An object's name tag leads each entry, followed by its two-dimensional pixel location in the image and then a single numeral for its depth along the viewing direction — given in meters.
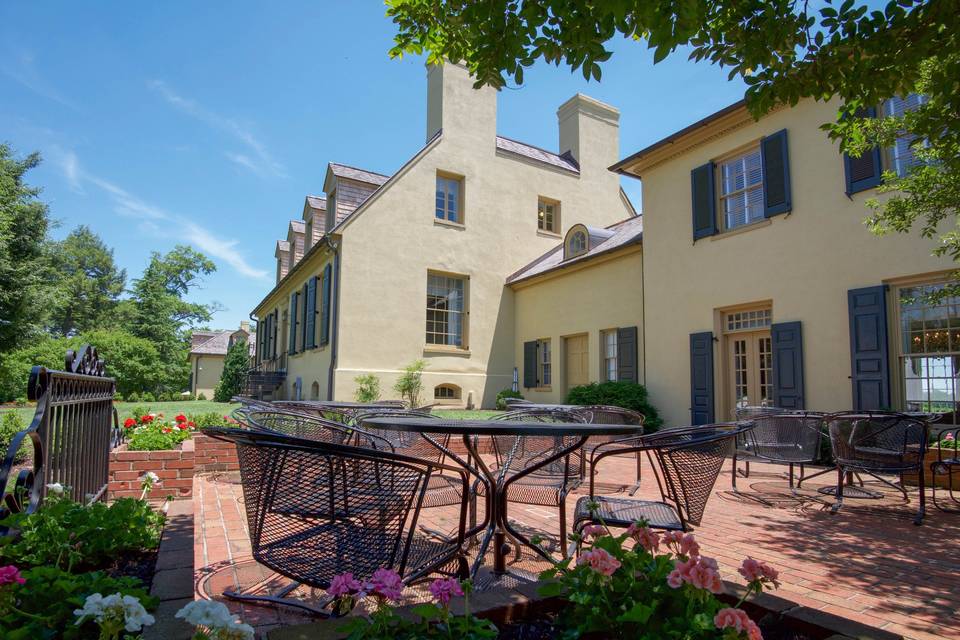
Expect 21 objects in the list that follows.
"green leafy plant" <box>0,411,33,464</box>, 6.63
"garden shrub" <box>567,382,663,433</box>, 10.34
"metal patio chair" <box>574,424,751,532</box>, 2.43
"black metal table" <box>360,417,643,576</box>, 2.44
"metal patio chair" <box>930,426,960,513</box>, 4.73
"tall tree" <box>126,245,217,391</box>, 38.22
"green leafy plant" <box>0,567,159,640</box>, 1.31
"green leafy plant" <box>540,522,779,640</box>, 1.17
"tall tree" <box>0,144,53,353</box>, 17.06
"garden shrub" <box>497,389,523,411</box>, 14.91
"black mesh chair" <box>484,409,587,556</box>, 3.25
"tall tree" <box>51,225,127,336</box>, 40.91
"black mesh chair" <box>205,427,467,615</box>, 1.77
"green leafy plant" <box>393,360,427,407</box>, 14.31
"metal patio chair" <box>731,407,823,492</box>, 5.12
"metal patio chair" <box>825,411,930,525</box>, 4.40
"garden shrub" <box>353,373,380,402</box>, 13.74
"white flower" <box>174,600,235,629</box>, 1.09
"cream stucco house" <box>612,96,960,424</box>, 7.38
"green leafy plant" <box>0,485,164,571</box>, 1.92
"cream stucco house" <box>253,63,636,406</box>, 14.28
